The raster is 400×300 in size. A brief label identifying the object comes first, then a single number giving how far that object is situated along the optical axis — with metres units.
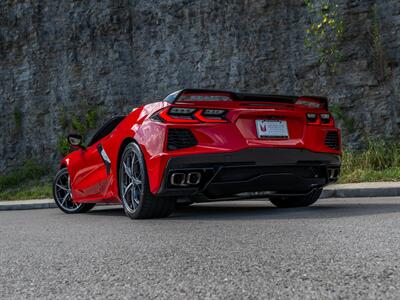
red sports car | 5.35
